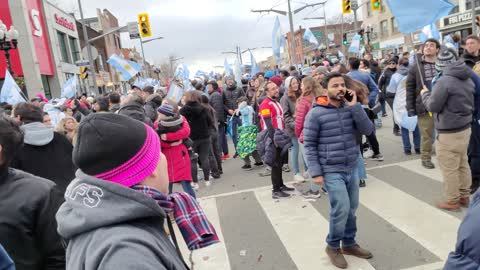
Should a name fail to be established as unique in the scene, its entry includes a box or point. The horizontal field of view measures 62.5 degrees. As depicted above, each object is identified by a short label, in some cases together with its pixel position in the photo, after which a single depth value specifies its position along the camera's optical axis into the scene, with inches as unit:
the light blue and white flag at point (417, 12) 225.6
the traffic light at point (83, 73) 881.4
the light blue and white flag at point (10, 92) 340.8
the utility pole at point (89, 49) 784.3
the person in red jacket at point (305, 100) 210.8
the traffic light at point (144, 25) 782.6
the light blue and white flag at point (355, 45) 755.7
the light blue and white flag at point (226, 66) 898.6
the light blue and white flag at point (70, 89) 468.8
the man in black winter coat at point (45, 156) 128.6
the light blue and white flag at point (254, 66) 721.0
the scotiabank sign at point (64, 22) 1142.4
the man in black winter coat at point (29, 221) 78.9
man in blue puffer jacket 148.3
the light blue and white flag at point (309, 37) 839.1
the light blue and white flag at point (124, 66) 528.1
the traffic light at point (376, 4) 818.2
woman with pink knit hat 48.0
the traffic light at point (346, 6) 853.2
